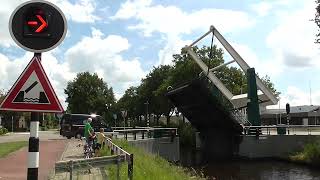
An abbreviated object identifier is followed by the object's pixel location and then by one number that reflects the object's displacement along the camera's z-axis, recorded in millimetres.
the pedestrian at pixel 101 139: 13759
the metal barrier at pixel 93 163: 5369
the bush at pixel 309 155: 17786
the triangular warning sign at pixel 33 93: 3599
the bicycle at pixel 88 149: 11925
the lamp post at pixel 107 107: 49999
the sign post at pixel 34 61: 3614
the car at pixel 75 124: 26803
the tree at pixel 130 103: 48934
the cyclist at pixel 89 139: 12004
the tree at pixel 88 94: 49453
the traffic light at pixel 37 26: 3672
